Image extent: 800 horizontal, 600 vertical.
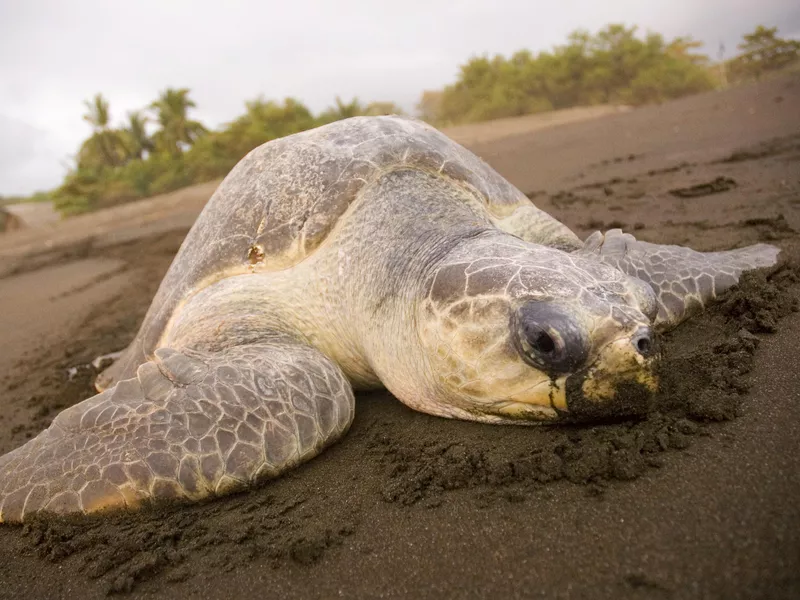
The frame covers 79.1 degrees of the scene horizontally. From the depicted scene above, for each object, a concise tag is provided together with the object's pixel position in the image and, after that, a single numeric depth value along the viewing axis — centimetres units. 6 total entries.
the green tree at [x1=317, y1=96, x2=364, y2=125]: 1794
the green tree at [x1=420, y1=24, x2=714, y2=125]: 1532
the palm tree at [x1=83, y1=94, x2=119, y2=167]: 2461
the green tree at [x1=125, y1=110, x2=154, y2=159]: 2512
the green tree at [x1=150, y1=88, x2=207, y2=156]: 2264
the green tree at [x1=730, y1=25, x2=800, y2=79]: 1439
